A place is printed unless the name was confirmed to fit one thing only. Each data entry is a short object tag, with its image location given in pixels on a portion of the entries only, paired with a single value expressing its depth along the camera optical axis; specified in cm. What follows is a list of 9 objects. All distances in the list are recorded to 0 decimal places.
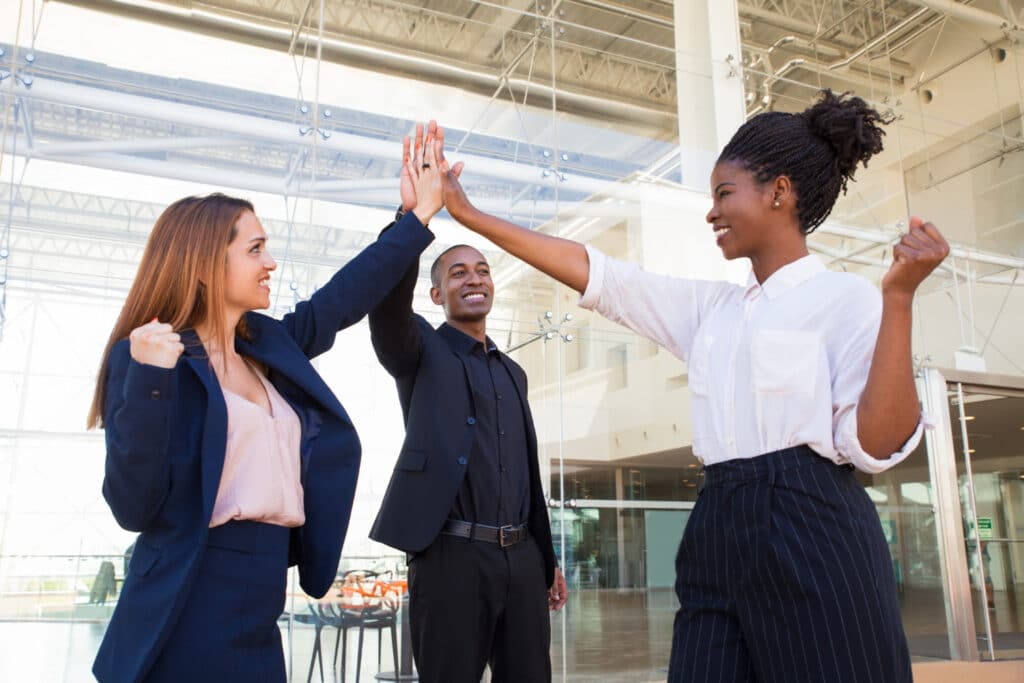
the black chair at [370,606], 415
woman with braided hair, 123
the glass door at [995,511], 611
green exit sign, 1022
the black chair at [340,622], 402
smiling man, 224
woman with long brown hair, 128
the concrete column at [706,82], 580
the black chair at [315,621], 396
